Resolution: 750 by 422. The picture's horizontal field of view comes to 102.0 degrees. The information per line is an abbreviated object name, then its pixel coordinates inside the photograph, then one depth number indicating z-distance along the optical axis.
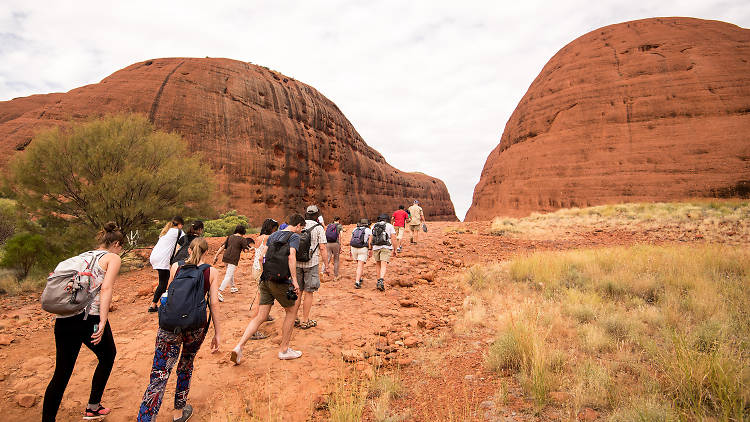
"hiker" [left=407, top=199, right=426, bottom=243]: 12.53
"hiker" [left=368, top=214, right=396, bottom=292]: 7.34
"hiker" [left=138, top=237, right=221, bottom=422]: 2.70
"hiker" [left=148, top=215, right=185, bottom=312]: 5.39
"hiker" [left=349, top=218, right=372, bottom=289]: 7.49
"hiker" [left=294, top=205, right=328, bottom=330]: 4.44
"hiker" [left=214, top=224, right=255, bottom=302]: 6.56
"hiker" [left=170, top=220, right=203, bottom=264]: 5.12
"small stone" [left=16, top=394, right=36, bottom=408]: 3.27
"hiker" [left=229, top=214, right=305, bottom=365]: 3.97
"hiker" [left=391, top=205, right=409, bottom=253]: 11.73
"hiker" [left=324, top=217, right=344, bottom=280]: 7.87
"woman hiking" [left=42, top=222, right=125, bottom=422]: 2.72
